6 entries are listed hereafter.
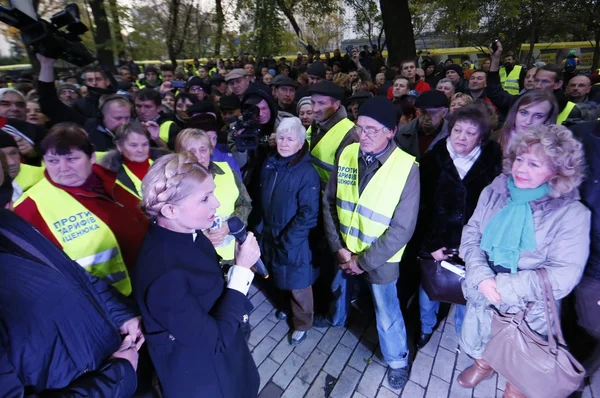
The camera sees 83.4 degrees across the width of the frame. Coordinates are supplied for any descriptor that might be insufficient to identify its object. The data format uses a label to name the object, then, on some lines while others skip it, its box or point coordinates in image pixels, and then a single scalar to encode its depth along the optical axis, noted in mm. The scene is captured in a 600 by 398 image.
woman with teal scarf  1779
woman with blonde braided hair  1386
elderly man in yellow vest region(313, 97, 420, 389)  2283
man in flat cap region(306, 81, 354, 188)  3344
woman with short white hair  2703
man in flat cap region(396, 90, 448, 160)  3404
